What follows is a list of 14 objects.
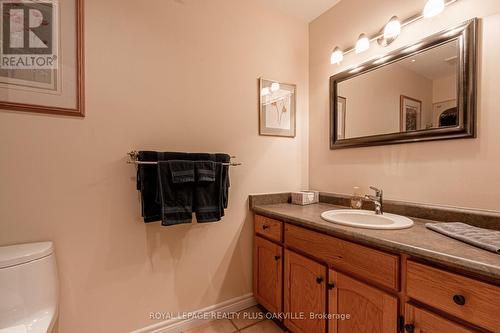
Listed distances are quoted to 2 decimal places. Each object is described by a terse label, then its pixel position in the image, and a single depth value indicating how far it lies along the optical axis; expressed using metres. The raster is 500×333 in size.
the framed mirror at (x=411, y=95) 1.13
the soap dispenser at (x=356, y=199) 1.56
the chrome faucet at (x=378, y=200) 1.36
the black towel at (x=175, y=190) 1.30
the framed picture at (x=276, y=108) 1.83
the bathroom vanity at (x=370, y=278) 0.72
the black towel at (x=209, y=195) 1.42
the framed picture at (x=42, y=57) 1.10
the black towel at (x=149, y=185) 1.31
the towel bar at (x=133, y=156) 1.33
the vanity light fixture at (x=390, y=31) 1.19
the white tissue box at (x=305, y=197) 1.79
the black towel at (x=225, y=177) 1.53
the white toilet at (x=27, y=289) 0.95
